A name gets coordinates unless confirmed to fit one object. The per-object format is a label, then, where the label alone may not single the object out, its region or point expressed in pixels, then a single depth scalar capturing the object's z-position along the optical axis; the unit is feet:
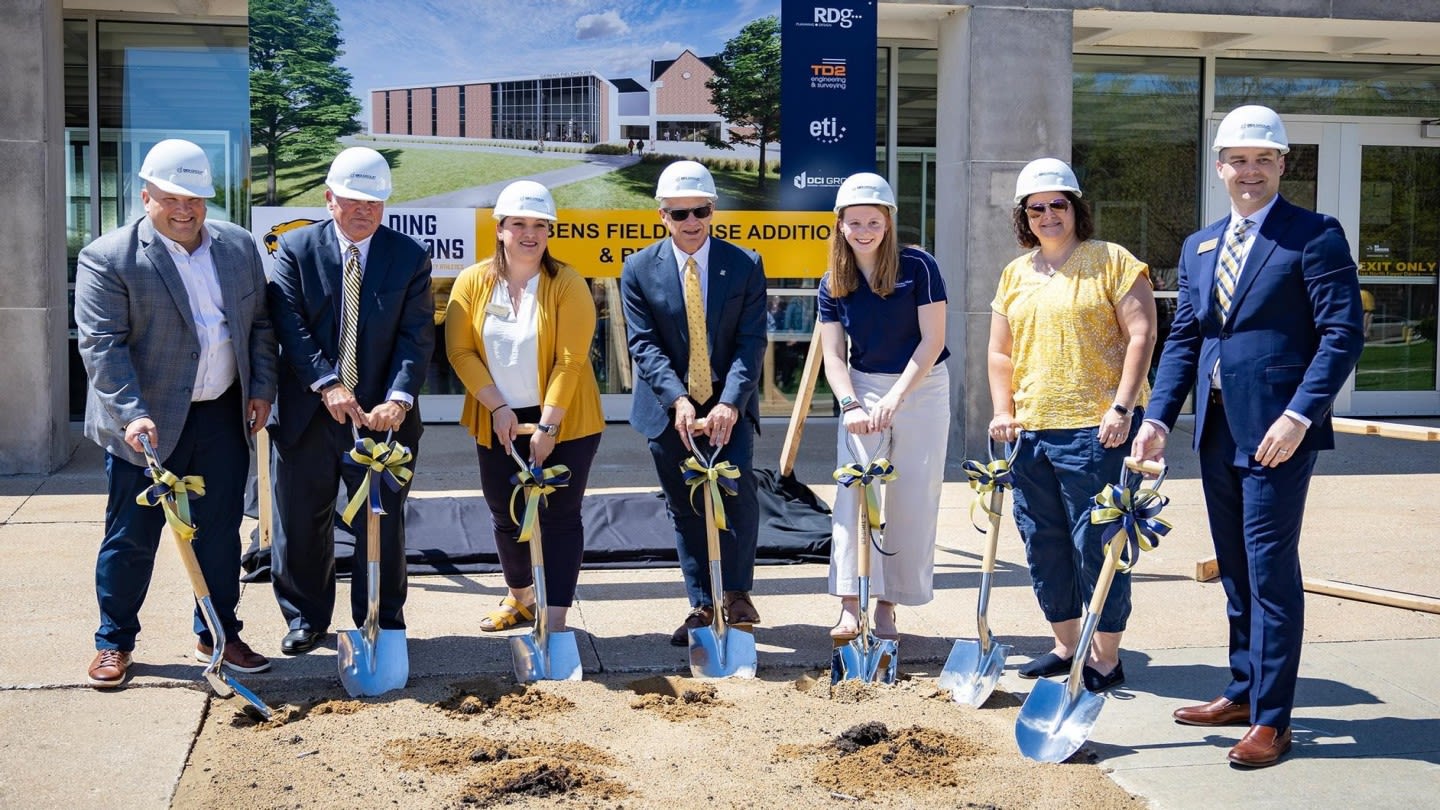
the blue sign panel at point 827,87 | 28.19
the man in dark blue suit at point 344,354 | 16.96
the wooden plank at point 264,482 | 21.79
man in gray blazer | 16.14
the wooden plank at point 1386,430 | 18.98
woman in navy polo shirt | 17.11
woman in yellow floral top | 15.85
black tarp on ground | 22.59
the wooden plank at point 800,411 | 24.11
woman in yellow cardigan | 17.25
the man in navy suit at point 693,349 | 17.83
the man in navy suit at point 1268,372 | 13.93
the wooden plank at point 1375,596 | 20.01
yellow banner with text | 29.71
